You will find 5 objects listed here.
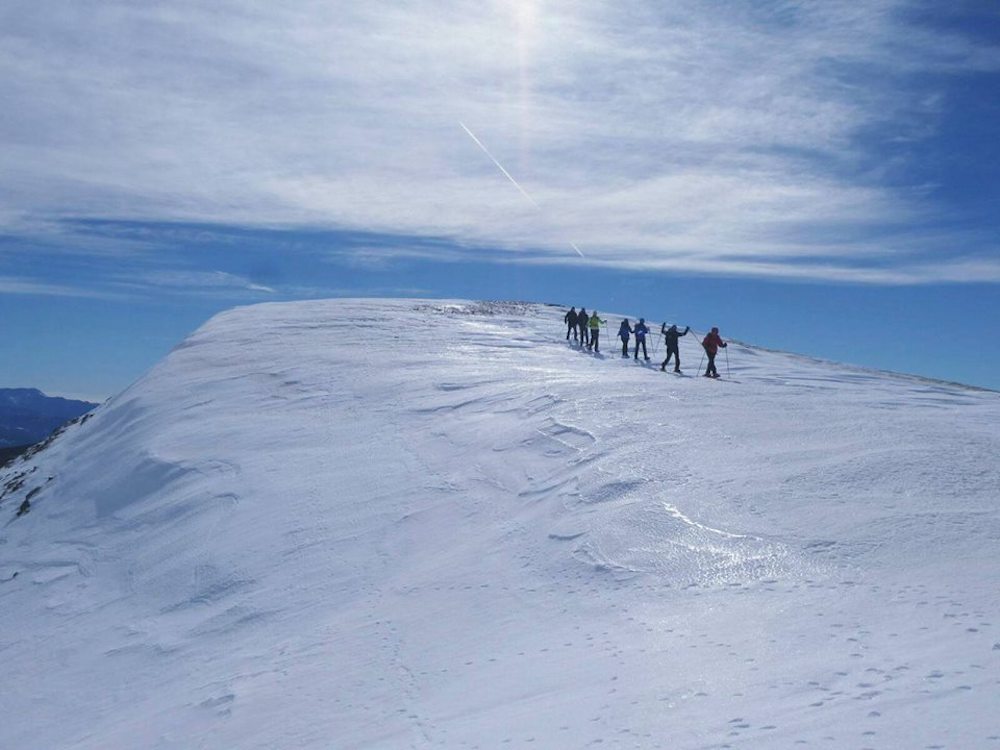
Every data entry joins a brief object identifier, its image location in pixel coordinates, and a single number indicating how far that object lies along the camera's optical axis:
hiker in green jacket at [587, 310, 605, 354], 30.30
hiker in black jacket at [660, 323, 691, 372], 25.20
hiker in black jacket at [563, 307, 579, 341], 33.00
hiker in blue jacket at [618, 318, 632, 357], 29.00
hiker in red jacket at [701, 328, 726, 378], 23.27
